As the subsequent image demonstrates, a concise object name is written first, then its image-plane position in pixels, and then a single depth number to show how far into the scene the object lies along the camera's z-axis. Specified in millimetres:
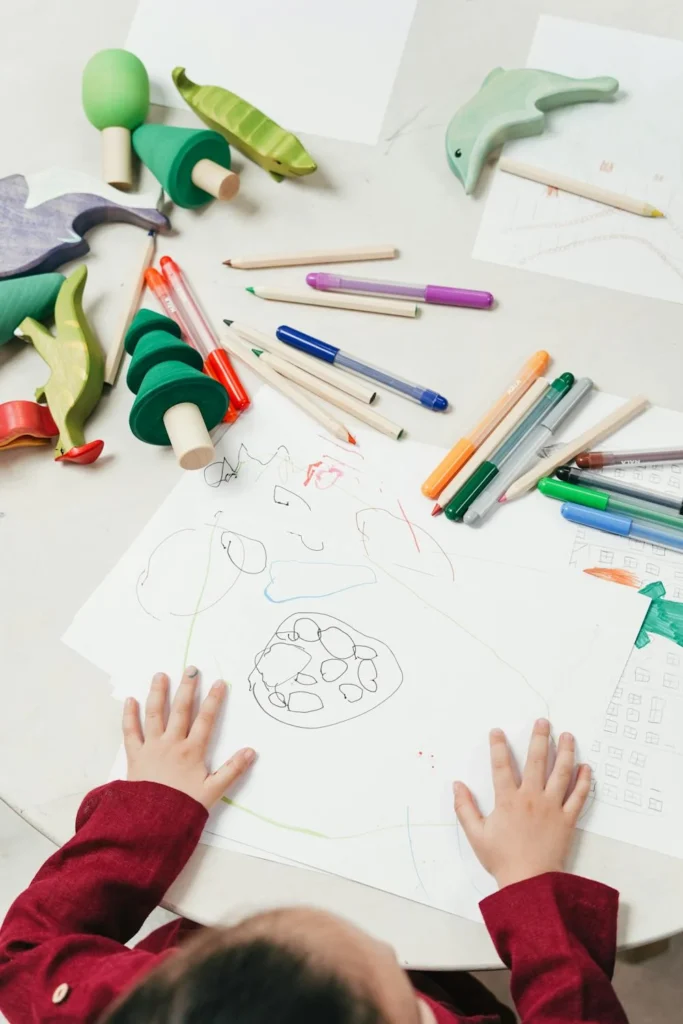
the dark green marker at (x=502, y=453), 659
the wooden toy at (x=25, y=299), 750
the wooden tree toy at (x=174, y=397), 660
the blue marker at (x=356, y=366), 705
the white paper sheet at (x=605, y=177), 759
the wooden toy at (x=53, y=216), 782
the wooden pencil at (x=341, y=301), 748
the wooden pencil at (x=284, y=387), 702
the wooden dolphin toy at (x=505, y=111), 783
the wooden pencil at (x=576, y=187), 768
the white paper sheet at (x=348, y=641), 558
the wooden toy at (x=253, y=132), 789
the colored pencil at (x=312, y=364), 718
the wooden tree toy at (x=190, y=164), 771
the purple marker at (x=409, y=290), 743
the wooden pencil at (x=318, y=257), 770
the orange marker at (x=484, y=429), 674
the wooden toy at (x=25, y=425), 699
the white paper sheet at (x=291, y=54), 842
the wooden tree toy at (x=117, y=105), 814
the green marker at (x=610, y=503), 643
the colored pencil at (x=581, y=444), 664
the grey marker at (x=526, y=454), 660
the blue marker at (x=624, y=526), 638
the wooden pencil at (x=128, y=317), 745
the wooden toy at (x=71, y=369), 707
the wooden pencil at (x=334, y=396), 700
